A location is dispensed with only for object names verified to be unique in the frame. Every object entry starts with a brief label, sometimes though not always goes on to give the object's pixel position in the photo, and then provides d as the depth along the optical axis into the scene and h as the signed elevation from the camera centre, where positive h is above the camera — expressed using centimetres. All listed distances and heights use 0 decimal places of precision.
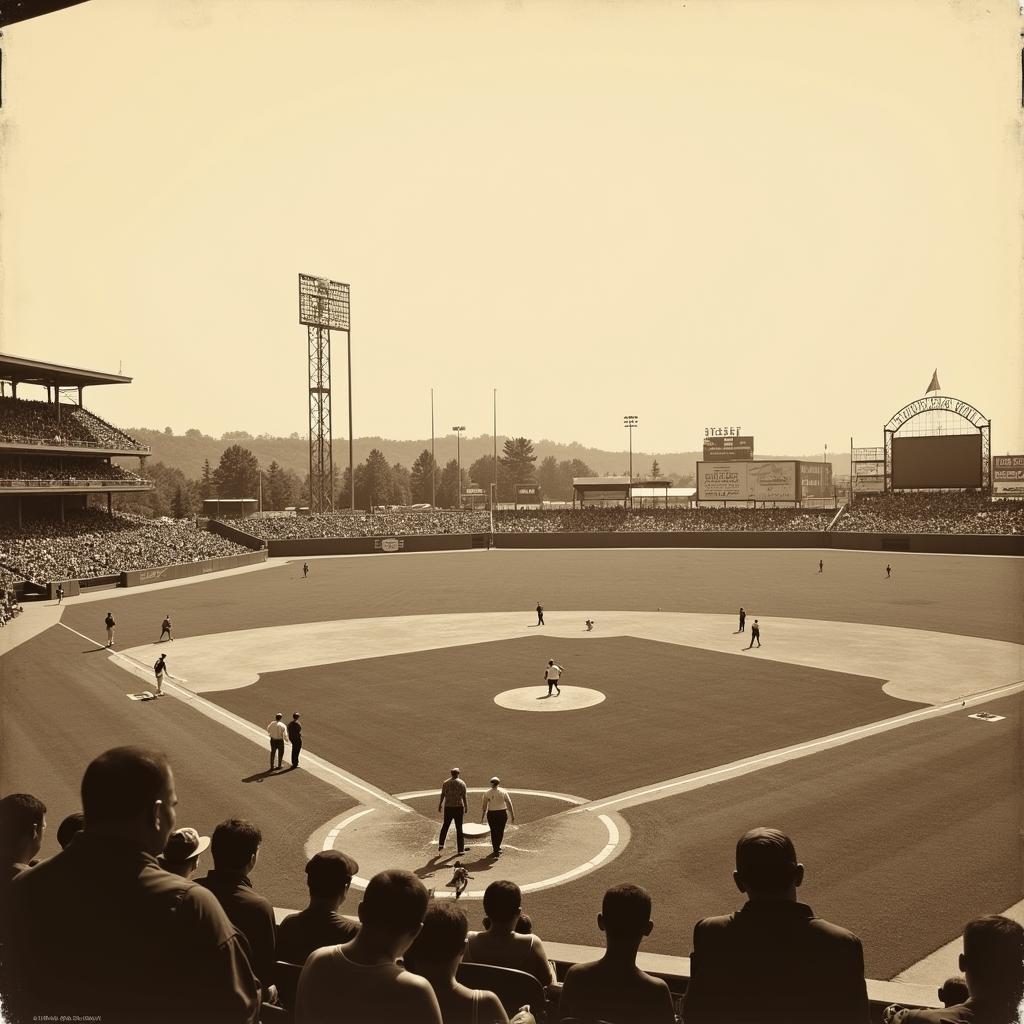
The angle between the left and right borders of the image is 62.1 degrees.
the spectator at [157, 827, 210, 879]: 538 -232
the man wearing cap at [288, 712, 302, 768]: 1852 -542
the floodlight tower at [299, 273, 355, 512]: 9144 +1915
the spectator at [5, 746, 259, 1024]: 261 -140
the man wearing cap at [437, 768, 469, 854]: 1417 -521
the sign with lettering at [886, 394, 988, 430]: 8369 +836
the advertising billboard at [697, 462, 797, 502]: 9244 +95
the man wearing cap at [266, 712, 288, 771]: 1816 -523
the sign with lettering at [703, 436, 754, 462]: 10069 +493
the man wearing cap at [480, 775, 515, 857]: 1406 -532
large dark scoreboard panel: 8056 +275
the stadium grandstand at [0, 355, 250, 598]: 5300 -68
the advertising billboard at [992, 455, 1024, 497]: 8006 +151
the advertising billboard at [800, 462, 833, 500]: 10431 +223
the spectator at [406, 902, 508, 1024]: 385 -223
